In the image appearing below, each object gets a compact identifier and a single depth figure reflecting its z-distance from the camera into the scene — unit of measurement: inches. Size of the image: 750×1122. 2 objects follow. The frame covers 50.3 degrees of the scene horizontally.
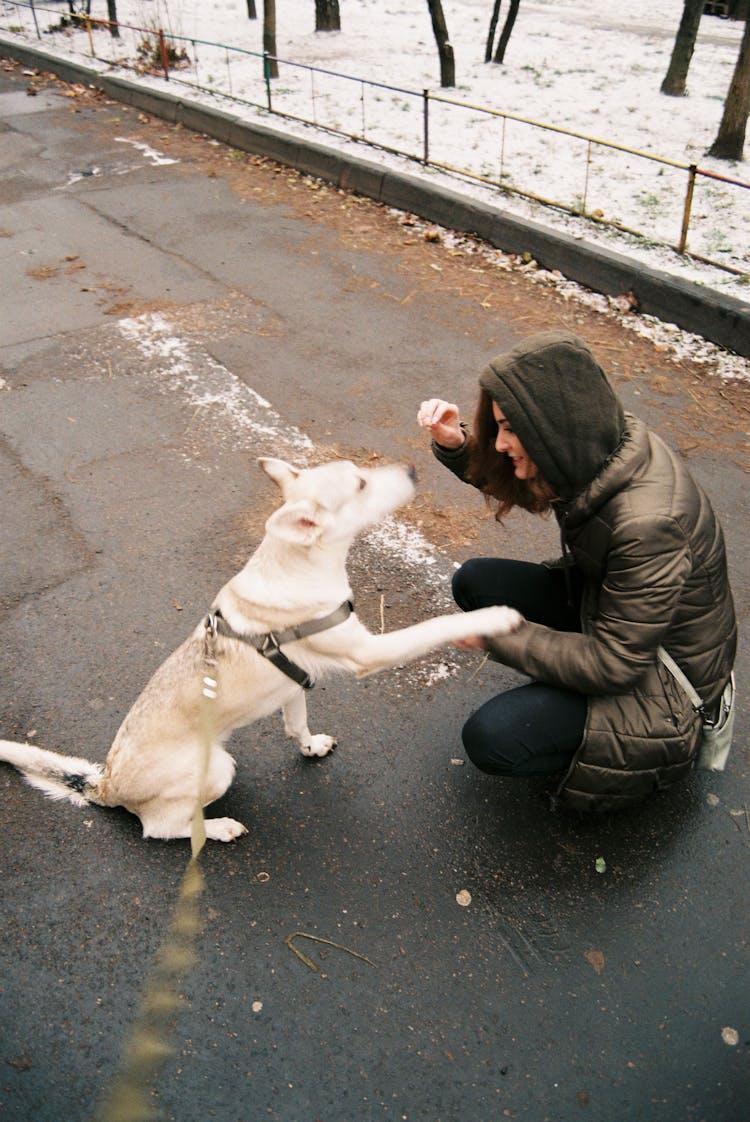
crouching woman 100.5
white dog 112.2
